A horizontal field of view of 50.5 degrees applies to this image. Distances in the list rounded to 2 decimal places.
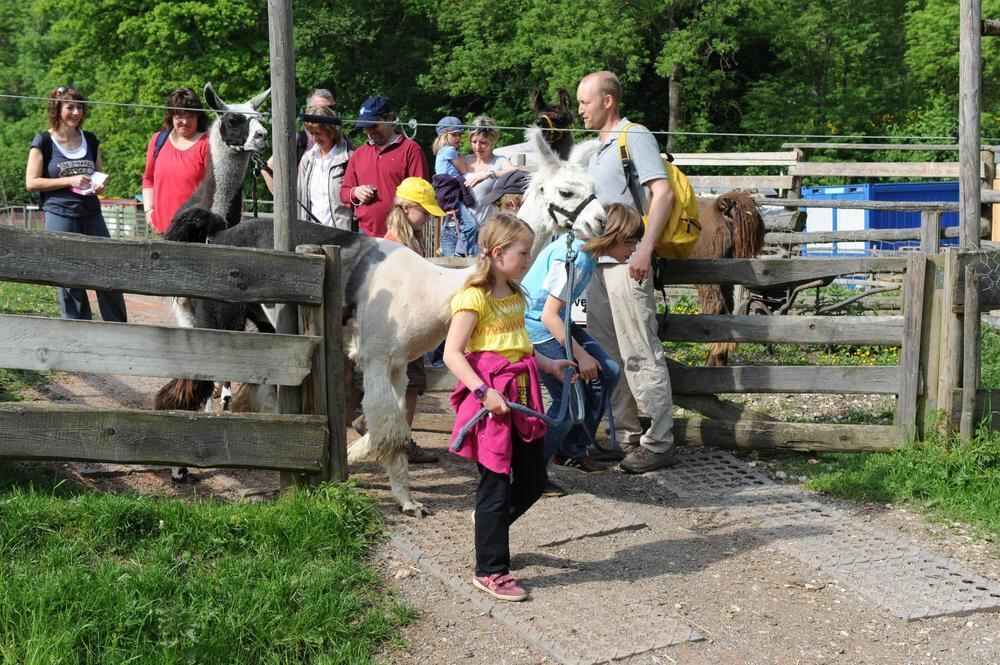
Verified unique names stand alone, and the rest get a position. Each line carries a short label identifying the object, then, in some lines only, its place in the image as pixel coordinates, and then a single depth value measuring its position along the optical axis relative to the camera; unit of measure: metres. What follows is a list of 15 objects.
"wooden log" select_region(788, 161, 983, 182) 15.76
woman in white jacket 7.32
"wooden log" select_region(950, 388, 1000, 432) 6.21
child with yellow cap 6.03
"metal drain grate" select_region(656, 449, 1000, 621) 4.53
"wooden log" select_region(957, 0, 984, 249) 6.24
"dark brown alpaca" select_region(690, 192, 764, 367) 10.26
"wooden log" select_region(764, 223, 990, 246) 13.19
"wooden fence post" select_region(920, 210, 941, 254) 11.94
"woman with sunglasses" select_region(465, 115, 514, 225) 8.55
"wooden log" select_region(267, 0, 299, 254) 4.86
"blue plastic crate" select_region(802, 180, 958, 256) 23.98
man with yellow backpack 6.02
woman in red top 6.73
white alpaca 5.22
